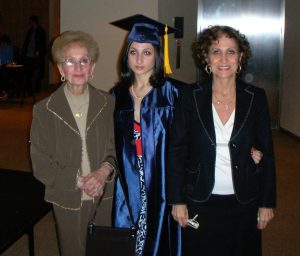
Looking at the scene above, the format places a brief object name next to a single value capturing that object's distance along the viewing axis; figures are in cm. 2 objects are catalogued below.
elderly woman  196
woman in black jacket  186
